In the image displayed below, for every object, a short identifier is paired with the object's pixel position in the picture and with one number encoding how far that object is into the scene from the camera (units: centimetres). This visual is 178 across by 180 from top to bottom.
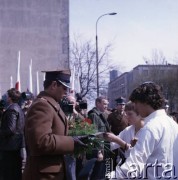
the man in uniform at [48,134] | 361
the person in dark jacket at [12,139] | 660
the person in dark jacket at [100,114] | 800
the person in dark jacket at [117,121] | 934
